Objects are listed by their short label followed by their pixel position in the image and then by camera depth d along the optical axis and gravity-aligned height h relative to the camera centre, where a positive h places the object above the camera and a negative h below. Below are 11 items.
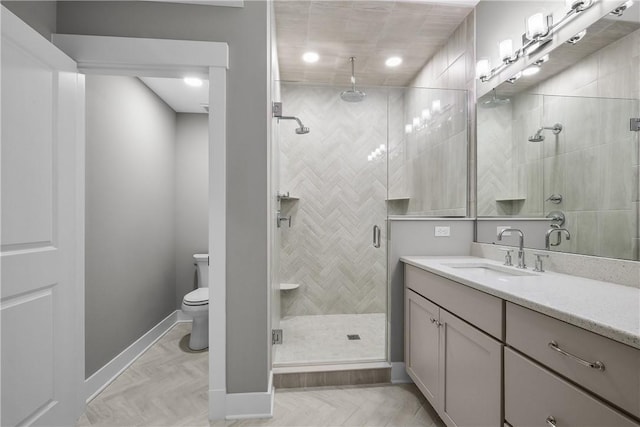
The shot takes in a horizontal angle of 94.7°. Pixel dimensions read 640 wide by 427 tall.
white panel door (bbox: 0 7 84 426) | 1.26 -0.09
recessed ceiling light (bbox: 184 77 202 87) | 2.68 +1.20
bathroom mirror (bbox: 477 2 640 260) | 1.24 +0.37
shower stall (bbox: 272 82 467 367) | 2.59 +0.22
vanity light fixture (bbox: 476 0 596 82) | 1.48 +1.03
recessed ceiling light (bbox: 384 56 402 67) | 2.87 +1.51
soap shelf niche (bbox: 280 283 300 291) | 3.06 -0.77
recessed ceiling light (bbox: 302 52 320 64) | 2.79 +1.51
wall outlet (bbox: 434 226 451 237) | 2.22 -0.13
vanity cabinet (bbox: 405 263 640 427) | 0.77 -0.53
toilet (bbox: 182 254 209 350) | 2.59 -0.92
